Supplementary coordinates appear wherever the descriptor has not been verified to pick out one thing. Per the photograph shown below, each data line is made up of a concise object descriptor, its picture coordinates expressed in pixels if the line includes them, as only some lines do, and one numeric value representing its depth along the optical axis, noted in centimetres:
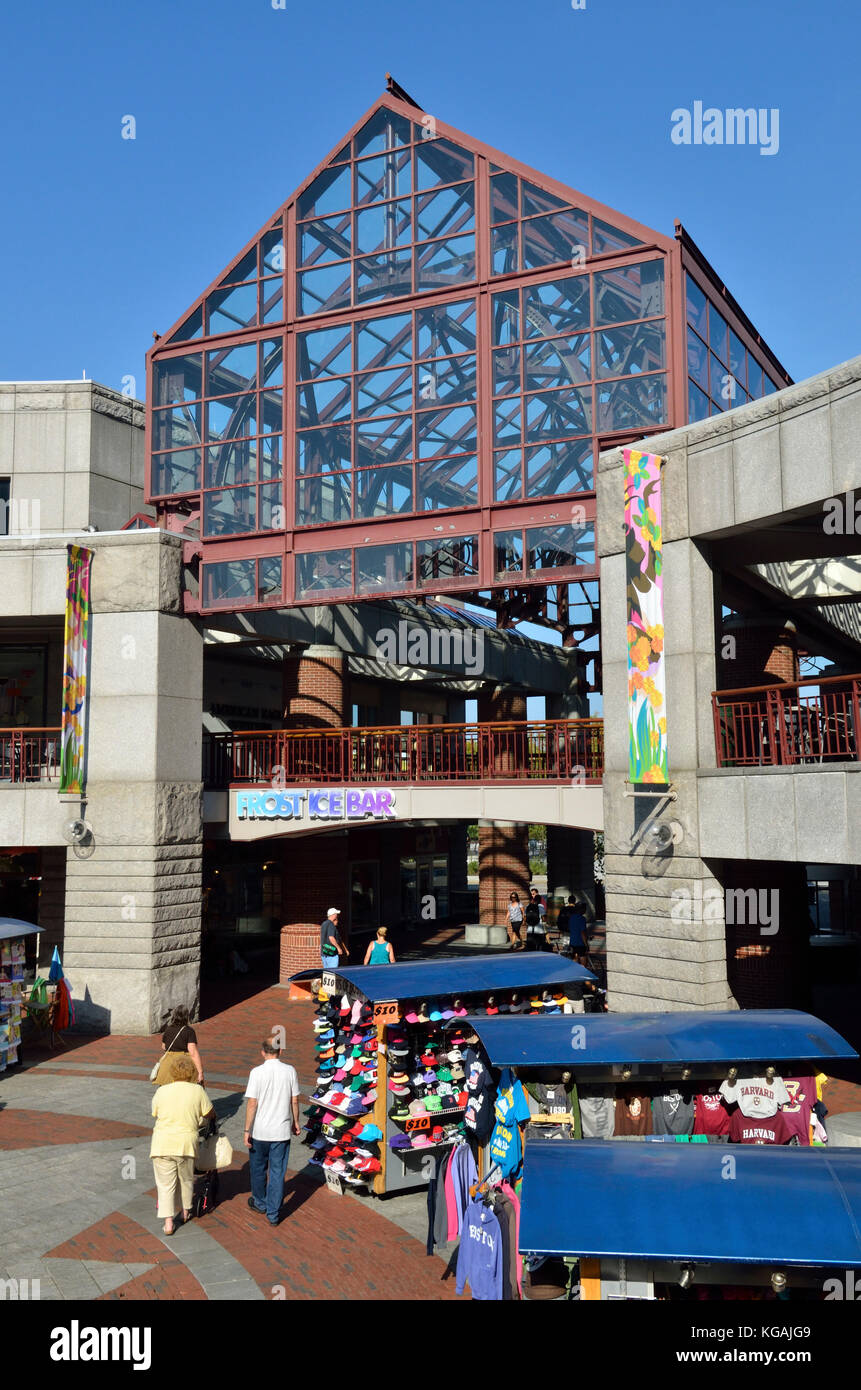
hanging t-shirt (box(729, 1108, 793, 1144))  824
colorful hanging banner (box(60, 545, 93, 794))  1738
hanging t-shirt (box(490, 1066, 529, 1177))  779
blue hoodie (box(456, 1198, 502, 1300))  692
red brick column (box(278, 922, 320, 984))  2188
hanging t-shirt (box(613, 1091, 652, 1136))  834
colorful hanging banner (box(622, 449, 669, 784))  1330
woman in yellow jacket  891
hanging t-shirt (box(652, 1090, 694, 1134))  838
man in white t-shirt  909
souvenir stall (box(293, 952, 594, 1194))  989
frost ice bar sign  1845
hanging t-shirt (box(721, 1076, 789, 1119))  833
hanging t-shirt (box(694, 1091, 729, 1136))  846
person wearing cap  1764
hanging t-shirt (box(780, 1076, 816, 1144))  836
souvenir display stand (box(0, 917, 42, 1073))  1482
